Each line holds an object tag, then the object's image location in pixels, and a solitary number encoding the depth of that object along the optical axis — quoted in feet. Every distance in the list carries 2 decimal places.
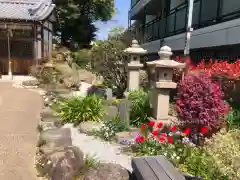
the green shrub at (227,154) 8.44
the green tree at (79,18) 60.29
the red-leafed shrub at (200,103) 12.88
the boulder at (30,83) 34.27
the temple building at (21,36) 43.05
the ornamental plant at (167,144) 11.86
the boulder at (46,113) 19.30
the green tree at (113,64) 26.38
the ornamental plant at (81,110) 18.17
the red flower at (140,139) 12.58
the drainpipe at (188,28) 27.06
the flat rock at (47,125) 17.39
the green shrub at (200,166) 9.91
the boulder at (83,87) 32.25
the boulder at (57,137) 13.28
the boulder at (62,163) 10.44
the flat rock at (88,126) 16.47
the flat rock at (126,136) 14.29
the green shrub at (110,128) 15.20
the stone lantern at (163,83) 15.04
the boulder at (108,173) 9.96
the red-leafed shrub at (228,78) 16.49
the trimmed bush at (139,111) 17.04
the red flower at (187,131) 12.67
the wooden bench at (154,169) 8.16
